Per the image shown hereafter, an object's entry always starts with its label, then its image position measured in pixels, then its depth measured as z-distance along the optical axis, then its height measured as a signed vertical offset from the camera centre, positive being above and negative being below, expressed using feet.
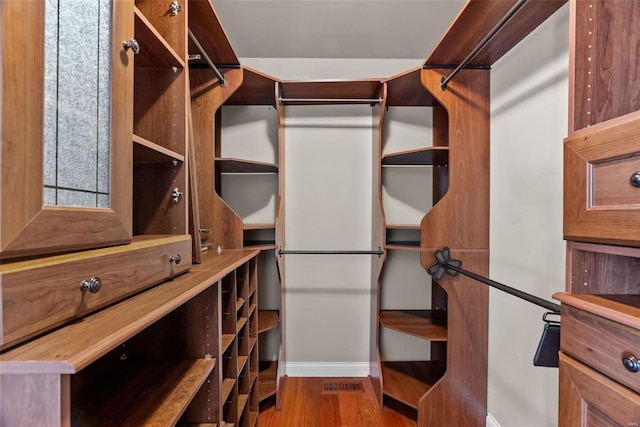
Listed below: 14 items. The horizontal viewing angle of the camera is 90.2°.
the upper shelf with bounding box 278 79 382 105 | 6.79 +2.74
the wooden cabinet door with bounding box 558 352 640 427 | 2.17 -1.38
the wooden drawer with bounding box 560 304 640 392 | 2.18 -0.97
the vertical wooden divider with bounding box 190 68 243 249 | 6.25 +1.13
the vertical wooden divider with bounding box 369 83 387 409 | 6.79 -0.57
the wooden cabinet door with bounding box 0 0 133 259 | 1.61 +0.30
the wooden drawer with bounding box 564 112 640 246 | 2.26 +0.25
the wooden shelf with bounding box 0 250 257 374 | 1.44 -0.69
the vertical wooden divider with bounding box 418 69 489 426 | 5.97 -0.42
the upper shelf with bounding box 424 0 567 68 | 4.37 +2.87
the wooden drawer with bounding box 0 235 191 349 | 1.58 -0.46
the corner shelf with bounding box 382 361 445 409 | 6.45 -3.67
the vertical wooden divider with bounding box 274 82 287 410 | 6.75 -0.45
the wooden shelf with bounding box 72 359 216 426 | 2.66 -1.71
